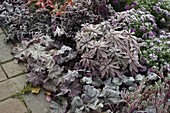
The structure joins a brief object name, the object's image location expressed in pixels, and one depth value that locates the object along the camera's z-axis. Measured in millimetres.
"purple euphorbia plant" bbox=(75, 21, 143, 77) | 3039
